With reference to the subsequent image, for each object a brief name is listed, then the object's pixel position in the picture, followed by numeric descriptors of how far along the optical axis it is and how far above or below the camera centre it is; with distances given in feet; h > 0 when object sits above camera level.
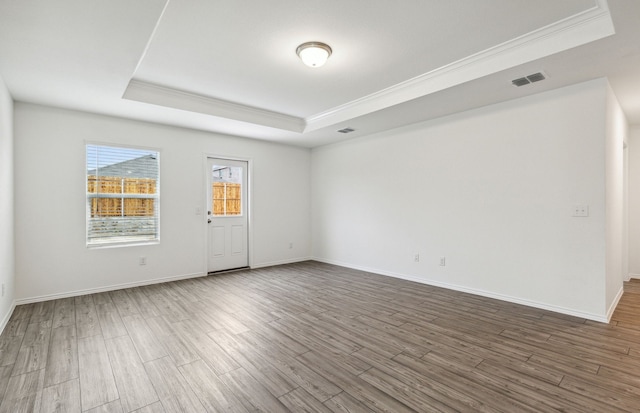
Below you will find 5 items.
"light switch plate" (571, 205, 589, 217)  10.87 -0.28
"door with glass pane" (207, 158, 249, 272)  18.62 -0.57
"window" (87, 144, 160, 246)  14.51 +0.57
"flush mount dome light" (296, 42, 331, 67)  9.55 +4.93
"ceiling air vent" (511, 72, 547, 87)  10.30 +4.40
